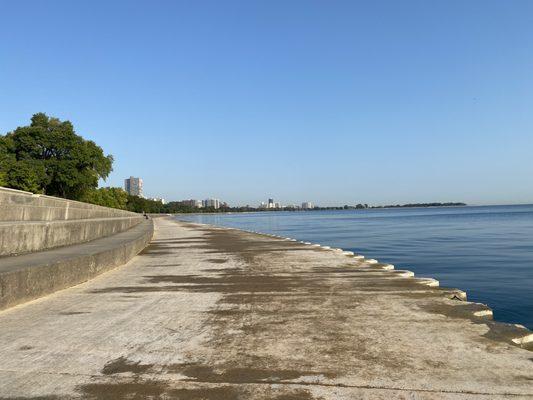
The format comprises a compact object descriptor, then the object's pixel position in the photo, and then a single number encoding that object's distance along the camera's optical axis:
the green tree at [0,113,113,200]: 47.38
